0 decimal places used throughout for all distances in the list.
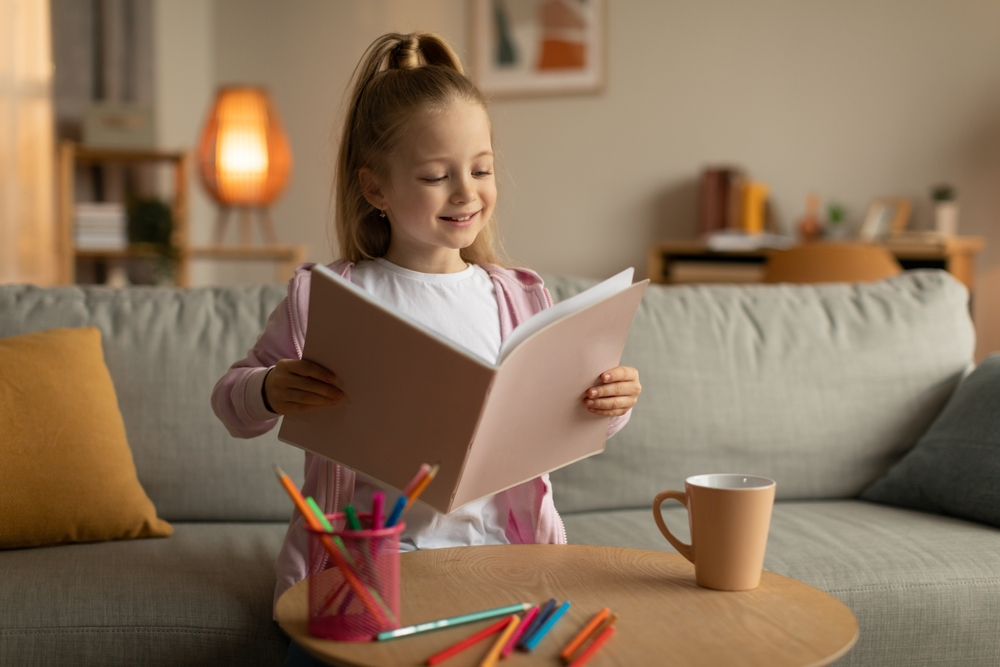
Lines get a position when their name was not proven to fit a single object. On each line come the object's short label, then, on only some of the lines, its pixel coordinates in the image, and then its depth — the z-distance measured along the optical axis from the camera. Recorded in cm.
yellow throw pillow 131
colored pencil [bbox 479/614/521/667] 65
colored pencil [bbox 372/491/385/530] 69
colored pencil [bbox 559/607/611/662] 67
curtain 340
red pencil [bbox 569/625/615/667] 66
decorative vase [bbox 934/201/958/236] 354
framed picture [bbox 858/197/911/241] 369
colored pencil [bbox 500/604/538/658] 68
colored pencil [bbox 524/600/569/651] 69
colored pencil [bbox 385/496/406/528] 69
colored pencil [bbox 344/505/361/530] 70
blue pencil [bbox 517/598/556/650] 70
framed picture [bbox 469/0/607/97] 409
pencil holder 68
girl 109
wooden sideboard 334
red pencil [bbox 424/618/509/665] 66
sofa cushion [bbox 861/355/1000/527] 144
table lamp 373
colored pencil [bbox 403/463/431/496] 71
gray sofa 116
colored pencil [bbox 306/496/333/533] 70
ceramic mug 83
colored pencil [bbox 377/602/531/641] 70
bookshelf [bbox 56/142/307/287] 346
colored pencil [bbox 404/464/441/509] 70
